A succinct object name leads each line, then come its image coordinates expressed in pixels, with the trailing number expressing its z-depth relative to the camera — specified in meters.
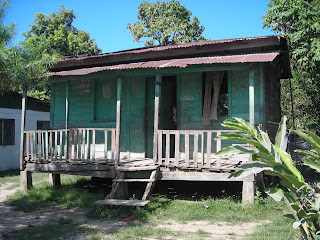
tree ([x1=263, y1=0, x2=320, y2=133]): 9.35
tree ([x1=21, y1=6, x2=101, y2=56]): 21.44
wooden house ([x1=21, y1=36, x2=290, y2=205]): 7.00
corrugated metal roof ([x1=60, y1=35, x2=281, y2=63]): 7.60
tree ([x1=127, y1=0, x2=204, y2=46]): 25.61
